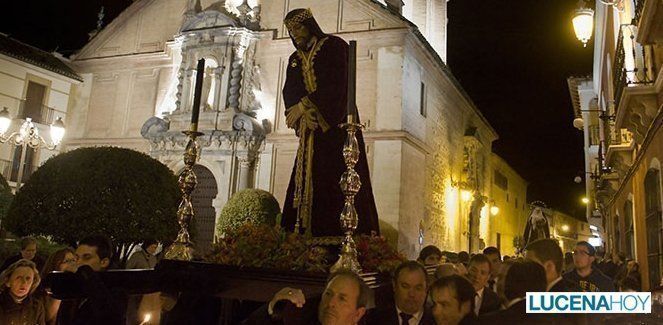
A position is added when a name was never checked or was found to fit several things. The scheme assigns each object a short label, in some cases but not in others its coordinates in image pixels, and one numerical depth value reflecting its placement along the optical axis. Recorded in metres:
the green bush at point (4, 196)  14.80
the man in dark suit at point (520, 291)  3.27
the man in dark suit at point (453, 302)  3.16
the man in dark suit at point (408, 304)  3.41
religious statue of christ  4.85
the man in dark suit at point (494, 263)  6.63
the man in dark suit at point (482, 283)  4.40
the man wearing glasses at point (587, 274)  5.90
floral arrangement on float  3.69
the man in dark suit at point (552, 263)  4.30
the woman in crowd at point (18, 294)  4.75
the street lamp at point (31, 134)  13.62
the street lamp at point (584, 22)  9.78
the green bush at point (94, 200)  10.13
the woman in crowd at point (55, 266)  5.30
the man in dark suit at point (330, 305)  2.76
